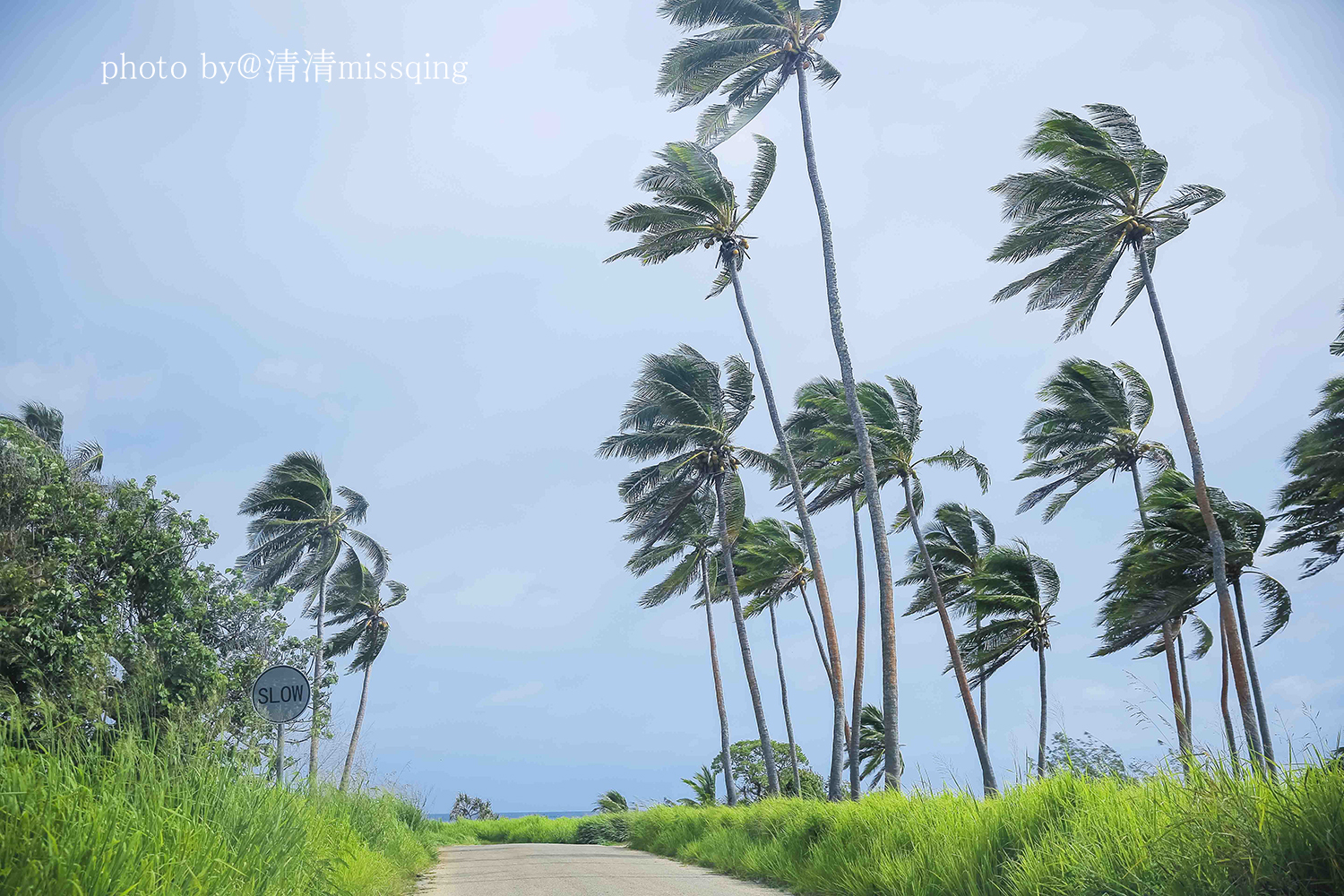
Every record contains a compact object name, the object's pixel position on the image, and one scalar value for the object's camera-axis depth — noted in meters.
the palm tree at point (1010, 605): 26.83
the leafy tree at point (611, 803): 37.19
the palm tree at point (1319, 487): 17.75
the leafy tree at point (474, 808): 59.94
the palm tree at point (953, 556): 29.98
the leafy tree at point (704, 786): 36.00
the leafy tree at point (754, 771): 37.59
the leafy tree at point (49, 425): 28.34
